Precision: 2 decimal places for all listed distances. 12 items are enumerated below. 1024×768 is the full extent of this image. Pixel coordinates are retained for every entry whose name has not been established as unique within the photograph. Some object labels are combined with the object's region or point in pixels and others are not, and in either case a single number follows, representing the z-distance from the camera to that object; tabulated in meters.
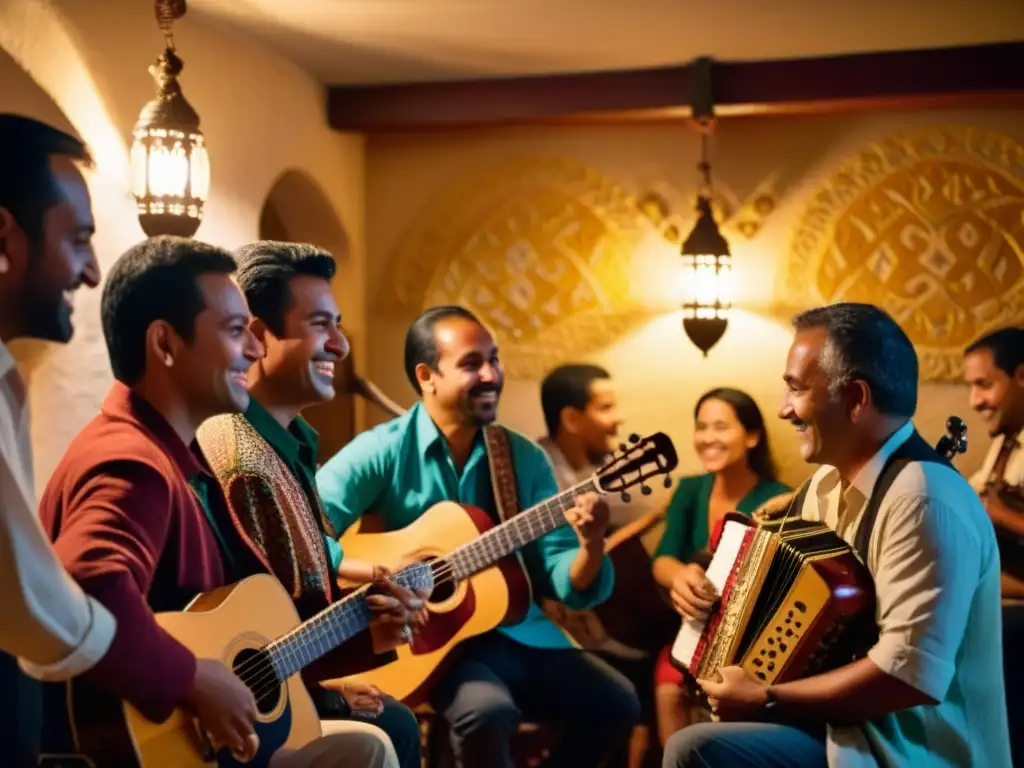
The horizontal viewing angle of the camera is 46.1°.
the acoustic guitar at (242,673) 1.78
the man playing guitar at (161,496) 1.75
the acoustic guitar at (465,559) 3.13
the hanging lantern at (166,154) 3.51
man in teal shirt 3.32
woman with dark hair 4.46
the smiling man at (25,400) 1.53
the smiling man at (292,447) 2.41
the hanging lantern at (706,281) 5.25
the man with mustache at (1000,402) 4.12
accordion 2.20
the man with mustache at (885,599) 2.19
